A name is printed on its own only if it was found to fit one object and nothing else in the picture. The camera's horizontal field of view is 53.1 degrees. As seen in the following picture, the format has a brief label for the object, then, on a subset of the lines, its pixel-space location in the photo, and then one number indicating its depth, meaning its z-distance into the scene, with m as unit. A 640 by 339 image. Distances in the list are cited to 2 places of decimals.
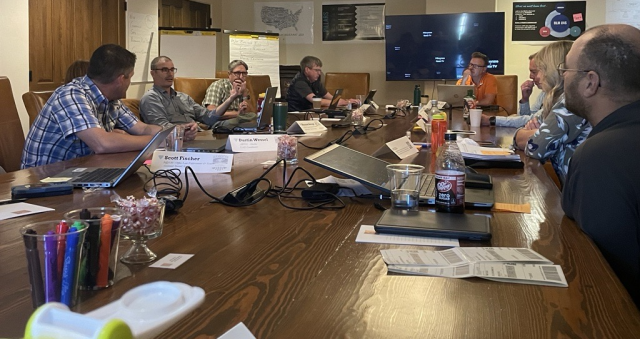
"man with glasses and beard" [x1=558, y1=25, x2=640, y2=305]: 1.31
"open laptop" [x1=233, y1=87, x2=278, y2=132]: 3.44
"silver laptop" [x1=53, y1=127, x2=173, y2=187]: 1.75
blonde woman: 2.47
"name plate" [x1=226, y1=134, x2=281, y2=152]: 2.54
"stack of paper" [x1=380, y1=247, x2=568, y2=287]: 1.00
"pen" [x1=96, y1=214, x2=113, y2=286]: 0.89
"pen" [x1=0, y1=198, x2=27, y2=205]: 1.55
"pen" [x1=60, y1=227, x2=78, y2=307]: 0.75
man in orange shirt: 6.05
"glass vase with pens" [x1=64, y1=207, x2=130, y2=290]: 0.87
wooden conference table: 0.81
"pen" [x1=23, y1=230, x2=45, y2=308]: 0.74
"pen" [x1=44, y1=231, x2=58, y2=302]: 0.73
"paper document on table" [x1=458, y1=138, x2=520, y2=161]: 2.32
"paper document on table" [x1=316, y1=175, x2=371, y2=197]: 1.69
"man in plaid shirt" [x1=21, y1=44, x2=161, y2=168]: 2.59
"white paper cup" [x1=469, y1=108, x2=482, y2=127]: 3.90
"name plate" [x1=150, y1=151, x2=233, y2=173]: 2.00
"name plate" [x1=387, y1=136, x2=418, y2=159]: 2.45
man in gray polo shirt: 4.49
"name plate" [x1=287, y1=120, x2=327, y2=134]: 3.27
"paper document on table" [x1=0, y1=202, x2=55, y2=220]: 1.41
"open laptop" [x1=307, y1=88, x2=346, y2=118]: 4.58
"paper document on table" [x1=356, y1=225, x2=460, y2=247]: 1.21
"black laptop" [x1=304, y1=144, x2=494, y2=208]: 1.58
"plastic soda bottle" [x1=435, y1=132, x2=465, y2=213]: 1.43
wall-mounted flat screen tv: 7.28
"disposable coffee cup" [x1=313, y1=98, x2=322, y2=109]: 5.24
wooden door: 5.08
